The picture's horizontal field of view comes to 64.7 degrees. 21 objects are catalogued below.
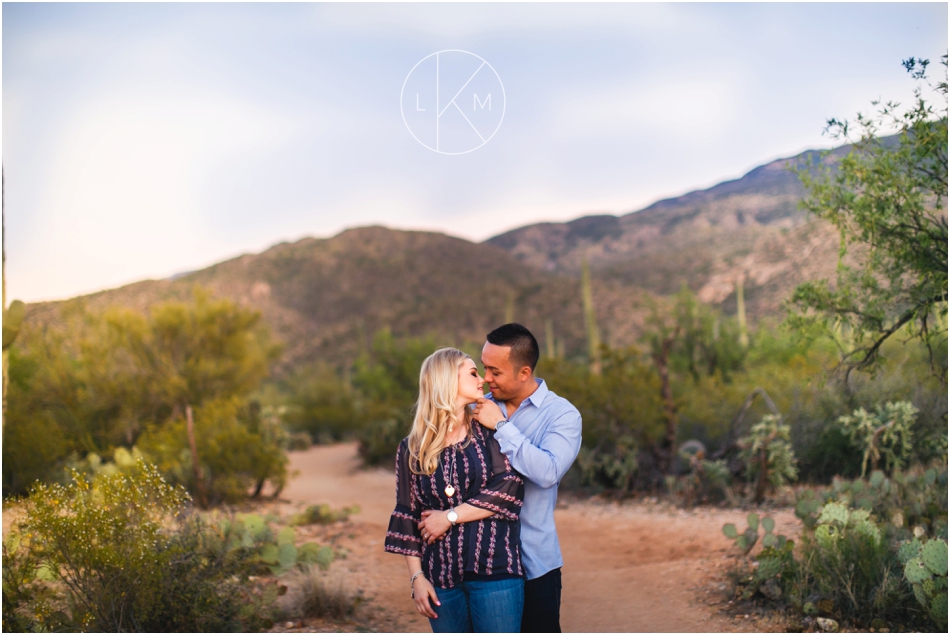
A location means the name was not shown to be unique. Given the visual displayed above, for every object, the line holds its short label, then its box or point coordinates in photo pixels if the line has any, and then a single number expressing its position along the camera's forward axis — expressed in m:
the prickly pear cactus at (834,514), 5.22
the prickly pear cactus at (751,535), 5.63
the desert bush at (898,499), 5.75
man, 2.73
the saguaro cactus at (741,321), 18.34
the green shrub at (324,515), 9.45
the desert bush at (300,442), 21.34
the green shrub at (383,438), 15.73
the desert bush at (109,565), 4.18
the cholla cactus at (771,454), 8.58
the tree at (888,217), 5.26
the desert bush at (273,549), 6.25
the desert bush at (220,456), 9.81
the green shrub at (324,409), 22.95
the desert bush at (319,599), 5.48
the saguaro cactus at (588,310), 18.42
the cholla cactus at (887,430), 7.99
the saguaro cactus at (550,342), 24.23
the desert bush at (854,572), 4.70
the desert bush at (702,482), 9.05
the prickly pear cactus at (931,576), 4.29
